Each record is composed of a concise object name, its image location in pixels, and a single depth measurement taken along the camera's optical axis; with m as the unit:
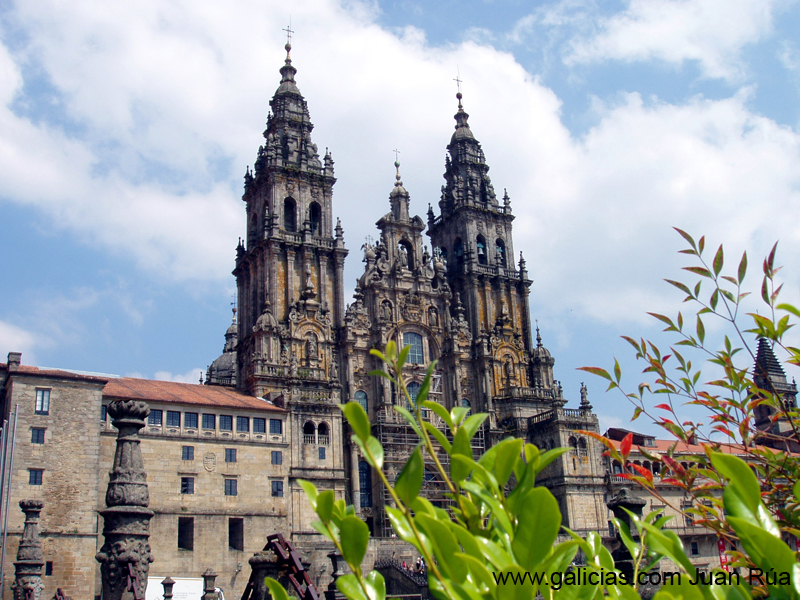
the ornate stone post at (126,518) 13.75
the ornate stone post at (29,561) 23.76
